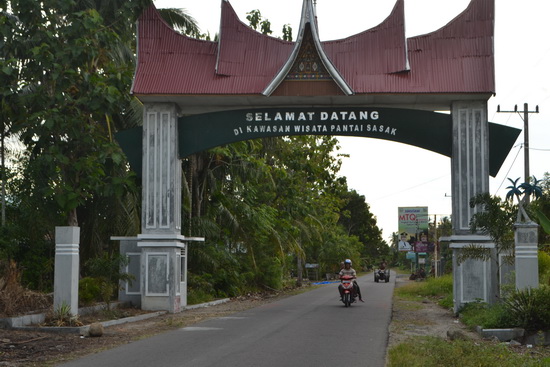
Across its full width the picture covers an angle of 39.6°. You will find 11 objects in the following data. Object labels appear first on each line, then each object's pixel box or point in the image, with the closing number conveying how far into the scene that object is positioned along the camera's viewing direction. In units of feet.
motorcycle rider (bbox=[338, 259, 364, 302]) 73.88
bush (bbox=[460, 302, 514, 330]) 45.42
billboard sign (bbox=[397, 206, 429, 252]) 208.44
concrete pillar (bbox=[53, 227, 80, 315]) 49.47
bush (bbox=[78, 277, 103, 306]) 61.56
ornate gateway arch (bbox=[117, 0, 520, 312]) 63.52
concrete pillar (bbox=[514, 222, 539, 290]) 47.37
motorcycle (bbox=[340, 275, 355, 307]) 72.28
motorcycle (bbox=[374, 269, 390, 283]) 175.42
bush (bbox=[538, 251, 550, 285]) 69.05
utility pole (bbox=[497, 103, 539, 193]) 115.85
